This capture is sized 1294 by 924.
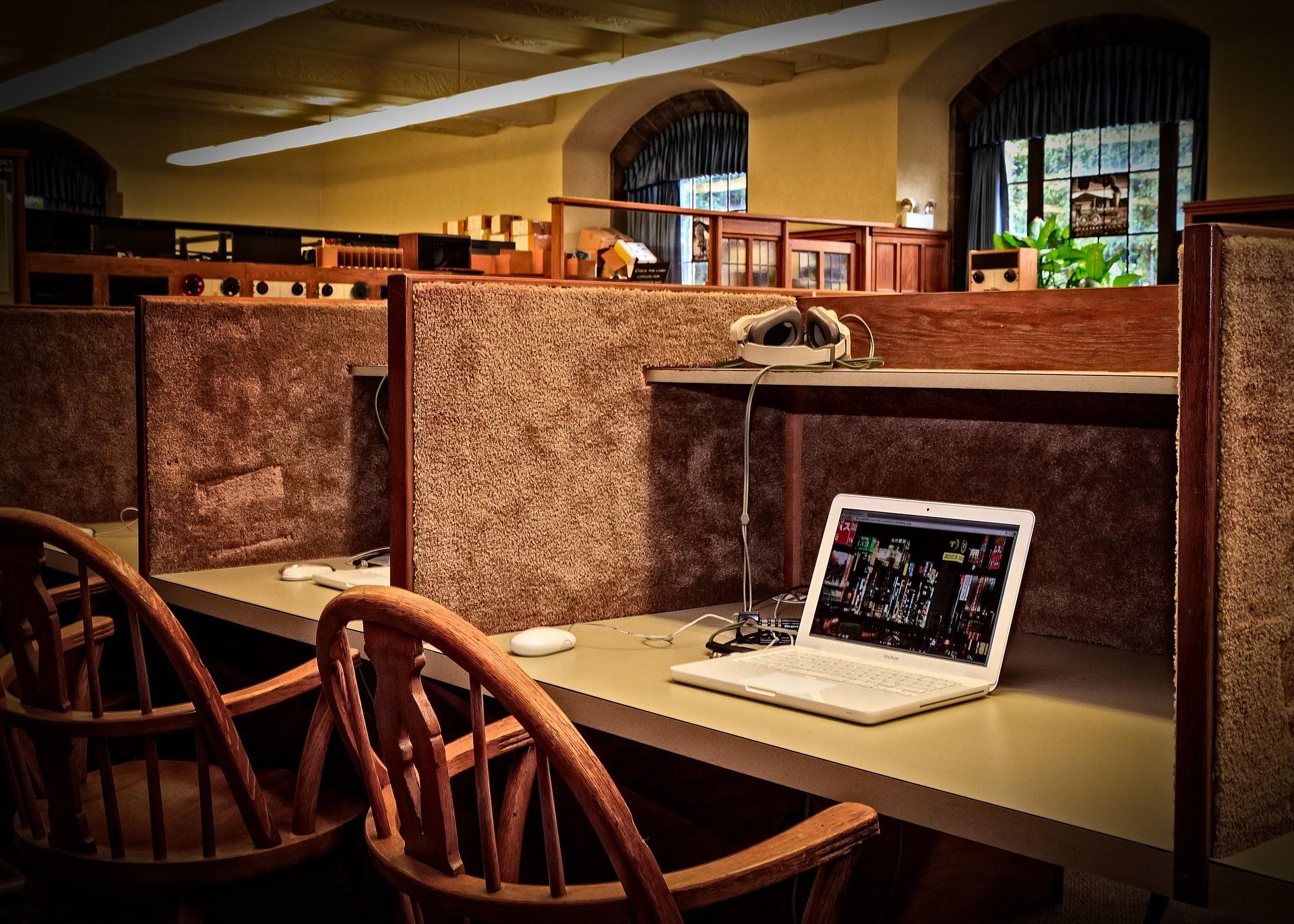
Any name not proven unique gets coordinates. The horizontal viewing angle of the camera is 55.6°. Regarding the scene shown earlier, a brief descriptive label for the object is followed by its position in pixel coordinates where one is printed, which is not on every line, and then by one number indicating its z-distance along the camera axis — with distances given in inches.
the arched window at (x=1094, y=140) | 289.9
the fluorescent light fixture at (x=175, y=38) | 250.8
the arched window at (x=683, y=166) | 391.5
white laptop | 48.3
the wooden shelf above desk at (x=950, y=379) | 43.5
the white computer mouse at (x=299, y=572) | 75.5
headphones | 60.4
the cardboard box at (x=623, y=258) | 291.7
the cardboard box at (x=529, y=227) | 379.9
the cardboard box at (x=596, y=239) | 367.6
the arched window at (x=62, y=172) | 458.3
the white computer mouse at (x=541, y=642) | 55.2
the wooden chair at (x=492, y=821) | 33.3
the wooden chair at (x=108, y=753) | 49.6
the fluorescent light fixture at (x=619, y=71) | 219.0
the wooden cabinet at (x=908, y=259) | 322.7
